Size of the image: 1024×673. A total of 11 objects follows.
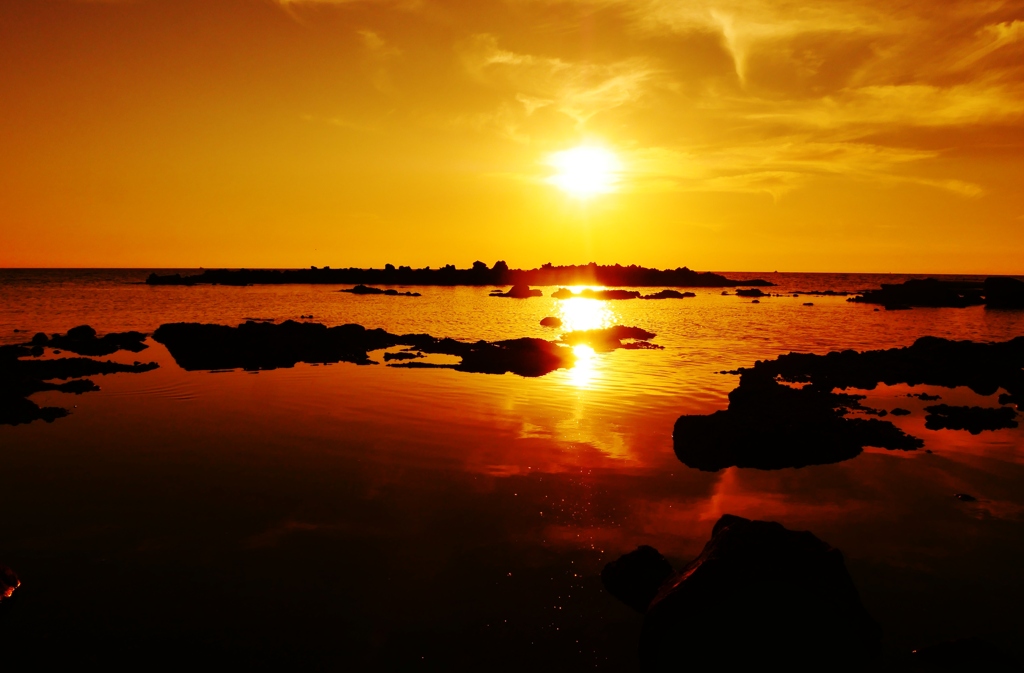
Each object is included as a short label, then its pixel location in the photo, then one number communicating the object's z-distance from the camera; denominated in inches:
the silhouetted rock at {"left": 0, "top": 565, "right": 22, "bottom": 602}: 322.0
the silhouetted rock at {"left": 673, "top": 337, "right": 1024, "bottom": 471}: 565.6
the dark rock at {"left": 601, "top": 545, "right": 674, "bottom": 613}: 333.4
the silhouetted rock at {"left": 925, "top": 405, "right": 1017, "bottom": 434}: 706.2
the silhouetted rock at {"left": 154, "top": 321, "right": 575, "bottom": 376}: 1135.6
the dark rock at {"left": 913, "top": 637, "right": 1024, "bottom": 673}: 275.0
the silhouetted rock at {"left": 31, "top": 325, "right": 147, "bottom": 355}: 1290.4
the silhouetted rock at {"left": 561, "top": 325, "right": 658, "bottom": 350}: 1507.1
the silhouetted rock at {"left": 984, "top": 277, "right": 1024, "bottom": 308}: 3341.5
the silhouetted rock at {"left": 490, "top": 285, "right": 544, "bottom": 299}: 3994.3
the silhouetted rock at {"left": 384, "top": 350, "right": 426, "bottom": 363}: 1224.7
